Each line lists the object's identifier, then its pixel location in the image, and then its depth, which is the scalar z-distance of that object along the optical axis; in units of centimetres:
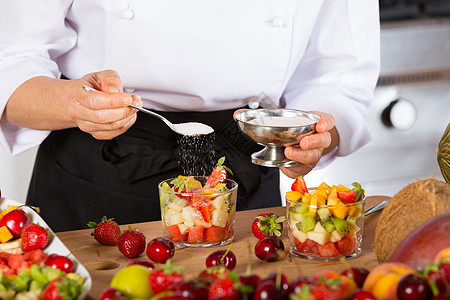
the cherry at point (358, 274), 88
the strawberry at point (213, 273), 86
